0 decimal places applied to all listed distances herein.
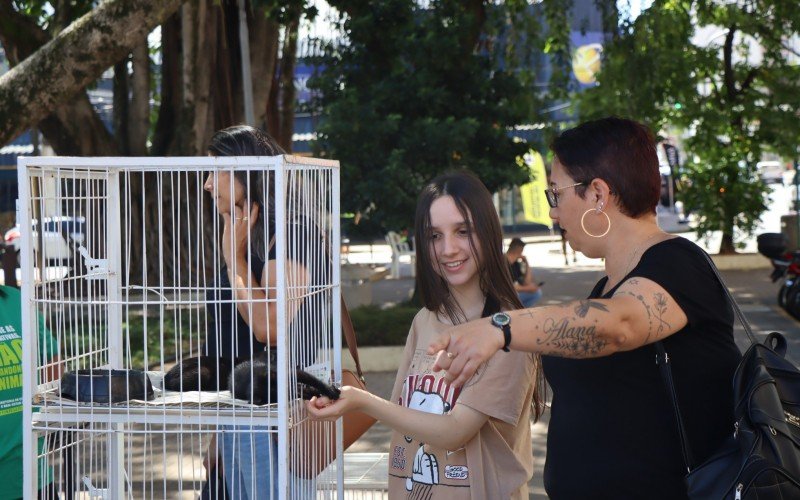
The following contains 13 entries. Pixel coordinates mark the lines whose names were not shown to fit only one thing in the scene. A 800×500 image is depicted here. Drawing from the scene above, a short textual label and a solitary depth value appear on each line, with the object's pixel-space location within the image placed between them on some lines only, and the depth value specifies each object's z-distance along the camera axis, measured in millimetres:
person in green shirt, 3539
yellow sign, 19533
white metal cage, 2709
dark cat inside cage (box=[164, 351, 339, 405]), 2705
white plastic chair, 21906
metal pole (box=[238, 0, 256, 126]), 13219
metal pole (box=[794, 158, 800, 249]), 18656
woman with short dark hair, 2283
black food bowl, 2771
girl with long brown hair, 2760
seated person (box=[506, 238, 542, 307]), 11844
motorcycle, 12883
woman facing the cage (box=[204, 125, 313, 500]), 2961
